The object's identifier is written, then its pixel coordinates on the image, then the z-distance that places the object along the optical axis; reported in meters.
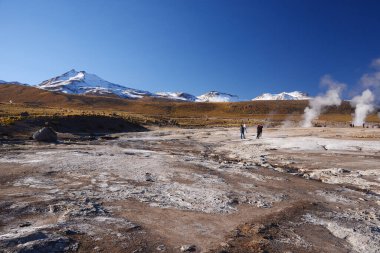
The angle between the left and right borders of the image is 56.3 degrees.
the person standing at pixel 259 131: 39.33
